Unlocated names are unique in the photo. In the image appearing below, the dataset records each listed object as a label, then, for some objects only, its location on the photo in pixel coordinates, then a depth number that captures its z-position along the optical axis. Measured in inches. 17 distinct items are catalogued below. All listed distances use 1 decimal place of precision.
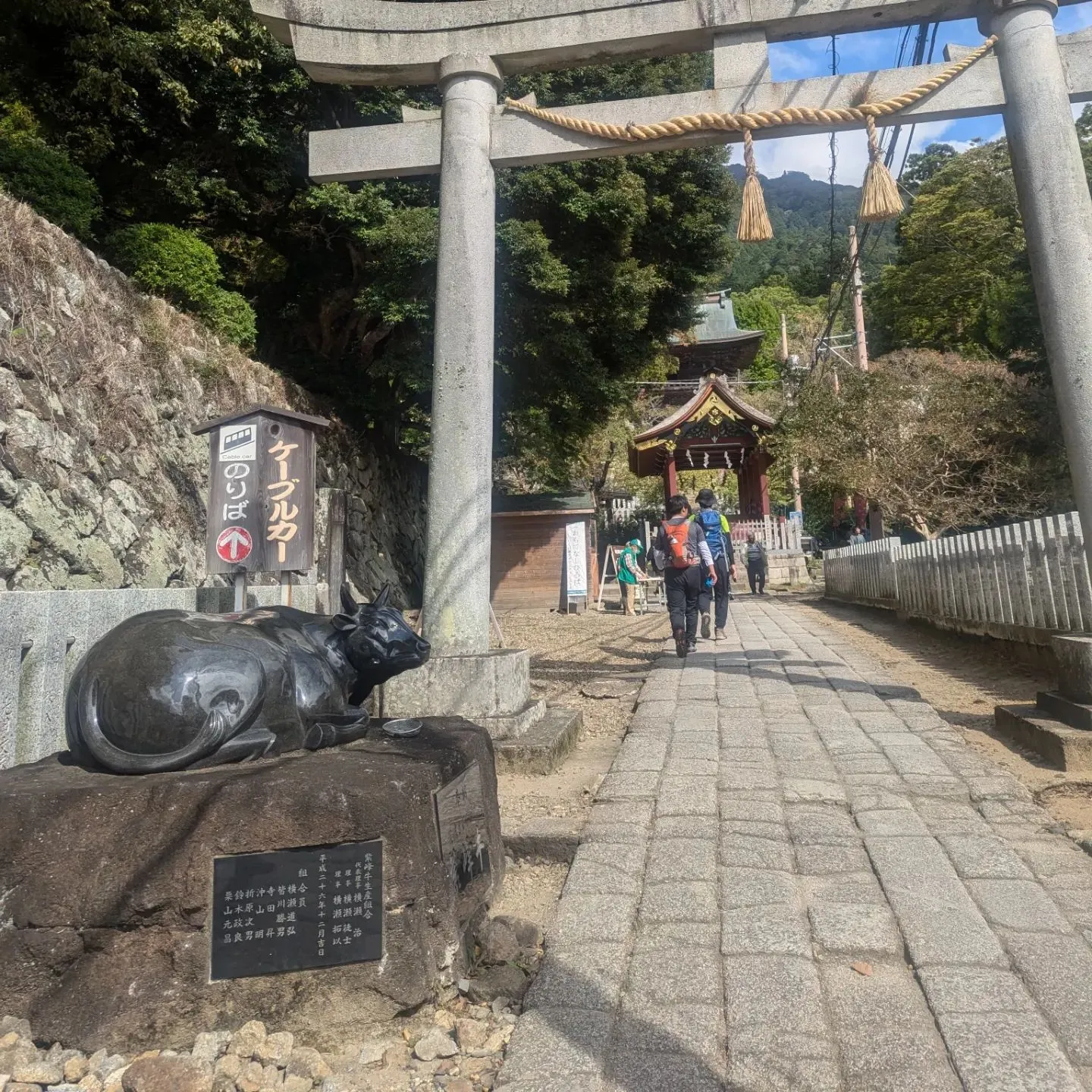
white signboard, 656.4
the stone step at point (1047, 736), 162.9
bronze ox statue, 90.0
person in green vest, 642.2
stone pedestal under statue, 80.0
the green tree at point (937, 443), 642.8
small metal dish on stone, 110.0
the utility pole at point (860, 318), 868.6
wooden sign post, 195.8
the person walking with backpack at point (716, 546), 376.5
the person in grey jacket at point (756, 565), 782.5
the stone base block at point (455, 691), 180.9
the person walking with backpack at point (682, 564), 329.7
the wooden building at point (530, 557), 697.6
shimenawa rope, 211.3
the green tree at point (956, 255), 1085.1
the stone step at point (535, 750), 170.7
